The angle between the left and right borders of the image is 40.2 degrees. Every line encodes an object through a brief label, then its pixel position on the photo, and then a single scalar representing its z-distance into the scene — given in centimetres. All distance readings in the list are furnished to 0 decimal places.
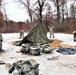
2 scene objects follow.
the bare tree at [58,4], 1642
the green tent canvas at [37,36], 770
